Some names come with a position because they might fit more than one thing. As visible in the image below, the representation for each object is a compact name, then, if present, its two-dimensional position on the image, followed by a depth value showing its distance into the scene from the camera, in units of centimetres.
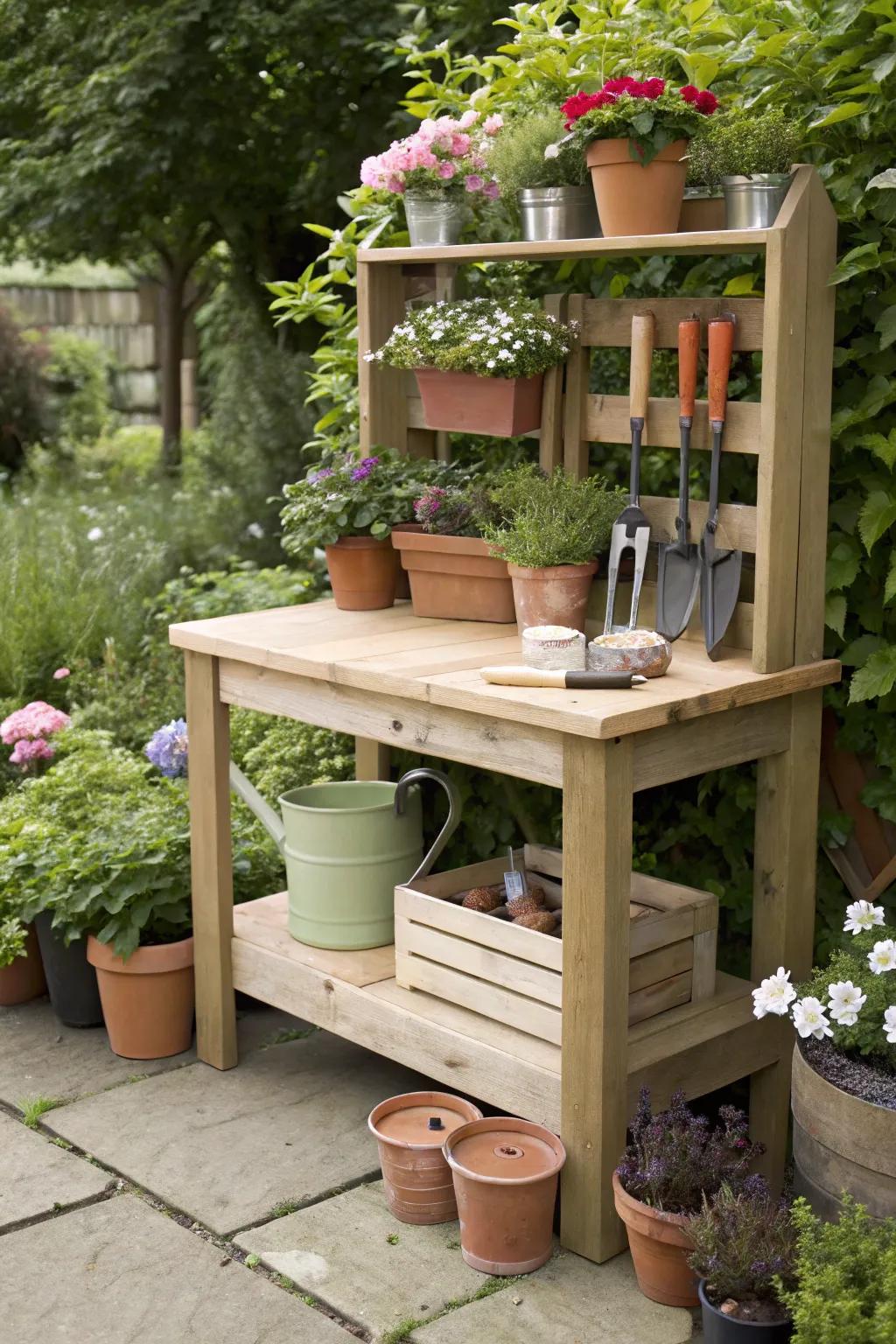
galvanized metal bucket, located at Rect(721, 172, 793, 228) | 258
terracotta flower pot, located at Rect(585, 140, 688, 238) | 272
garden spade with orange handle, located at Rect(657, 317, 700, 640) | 282
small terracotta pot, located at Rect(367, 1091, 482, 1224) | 272
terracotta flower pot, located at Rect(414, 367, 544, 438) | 313
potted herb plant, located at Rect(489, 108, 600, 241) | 294
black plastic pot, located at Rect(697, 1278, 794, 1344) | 224
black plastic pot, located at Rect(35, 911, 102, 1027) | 357
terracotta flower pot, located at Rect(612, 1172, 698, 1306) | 244
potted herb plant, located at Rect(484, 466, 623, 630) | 288
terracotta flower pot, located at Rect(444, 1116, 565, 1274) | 253
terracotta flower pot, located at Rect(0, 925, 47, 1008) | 377
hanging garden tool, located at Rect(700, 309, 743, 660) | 271
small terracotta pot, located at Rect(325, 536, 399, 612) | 329
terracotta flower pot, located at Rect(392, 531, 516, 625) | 310
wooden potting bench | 252
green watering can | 323
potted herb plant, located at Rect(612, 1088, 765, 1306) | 245
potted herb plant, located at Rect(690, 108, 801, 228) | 259
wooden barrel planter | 230
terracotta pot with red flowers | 268
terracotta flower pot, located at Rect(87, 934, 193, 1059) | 343
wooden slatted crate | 272
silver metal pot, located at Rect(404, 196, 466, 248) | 321
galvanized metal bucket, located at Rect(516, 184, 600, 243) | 293
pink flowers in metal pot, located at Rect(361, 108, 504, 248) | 320
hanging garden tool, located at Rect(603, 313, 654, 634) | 289
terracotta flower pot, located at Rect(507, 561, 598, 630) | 289
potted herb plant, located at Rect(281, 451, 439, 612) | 327
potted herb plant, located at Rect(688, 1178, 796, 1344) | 225
